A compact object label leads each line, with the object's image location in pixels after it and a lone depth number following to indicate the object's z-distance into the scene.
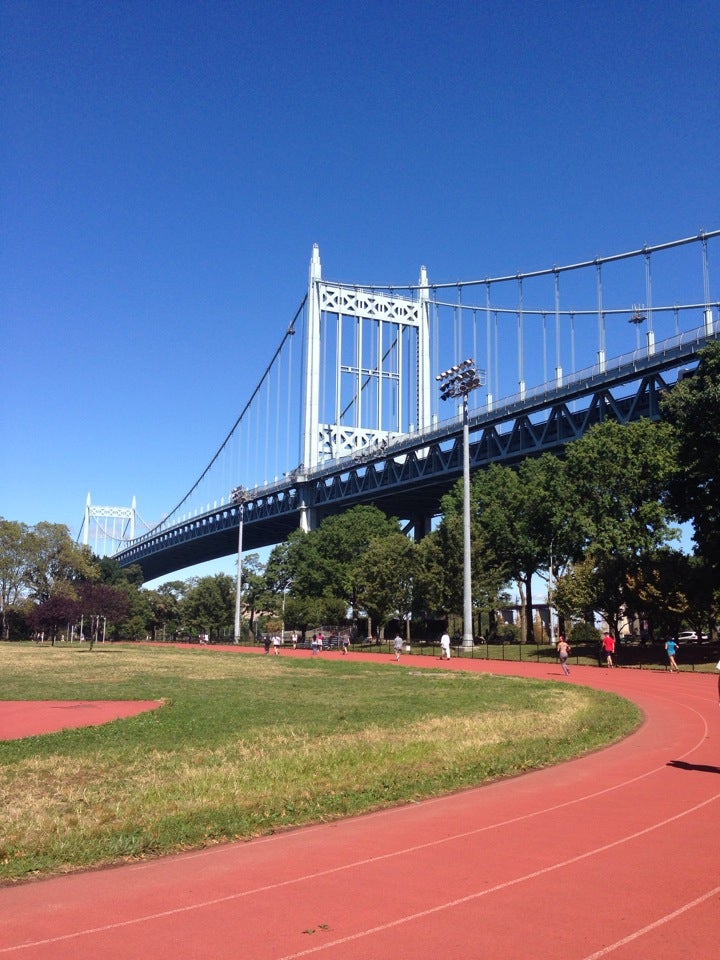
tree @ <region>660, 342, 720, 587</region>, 38.41
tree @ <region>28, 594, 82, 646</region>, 61.81
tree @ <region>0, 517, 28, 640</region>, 92.75
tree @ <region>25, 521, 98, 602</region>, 95.44
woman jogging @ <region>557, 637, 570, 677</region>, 35.56
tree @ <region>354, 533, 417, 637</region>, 70.62
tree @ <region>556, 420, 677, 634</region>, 47.72
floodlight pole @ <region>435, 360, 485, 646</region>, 44.47
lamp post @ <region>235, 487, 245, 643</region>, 81.14
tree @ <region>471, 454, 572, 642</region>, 58.09
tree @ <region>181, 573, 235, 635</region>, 119.81
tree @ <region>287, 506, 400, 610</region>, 82.81
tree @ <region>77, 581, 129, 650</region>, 61.59
